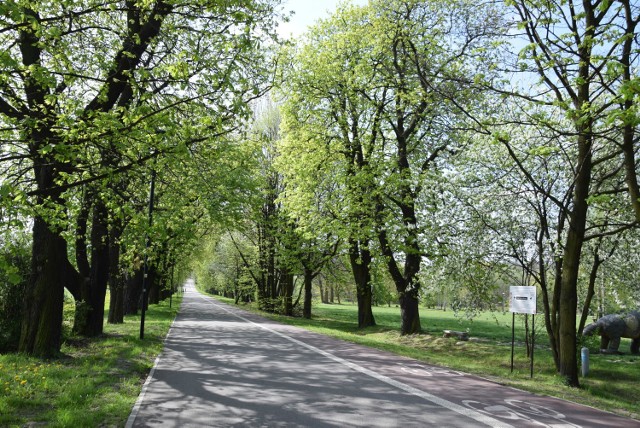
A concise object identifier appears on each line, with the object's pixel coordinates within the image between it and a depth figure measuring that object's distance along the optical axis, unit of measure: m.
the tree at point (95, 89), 6.99
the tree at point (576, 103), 8.40
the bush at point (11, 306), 11.59
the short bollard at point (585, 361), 13.04
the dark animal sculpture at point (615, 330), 17.27
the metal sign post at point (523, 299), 11.91
